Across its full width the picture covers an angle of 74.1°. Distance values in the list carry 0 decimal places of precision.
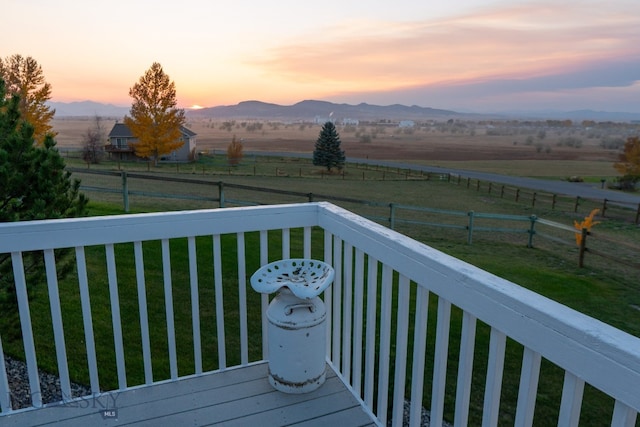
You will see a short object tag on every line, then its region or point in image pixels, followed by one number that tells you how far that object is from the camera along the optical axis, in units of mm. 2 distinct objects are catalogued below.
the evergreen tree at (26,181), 2107
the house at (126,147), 32812
